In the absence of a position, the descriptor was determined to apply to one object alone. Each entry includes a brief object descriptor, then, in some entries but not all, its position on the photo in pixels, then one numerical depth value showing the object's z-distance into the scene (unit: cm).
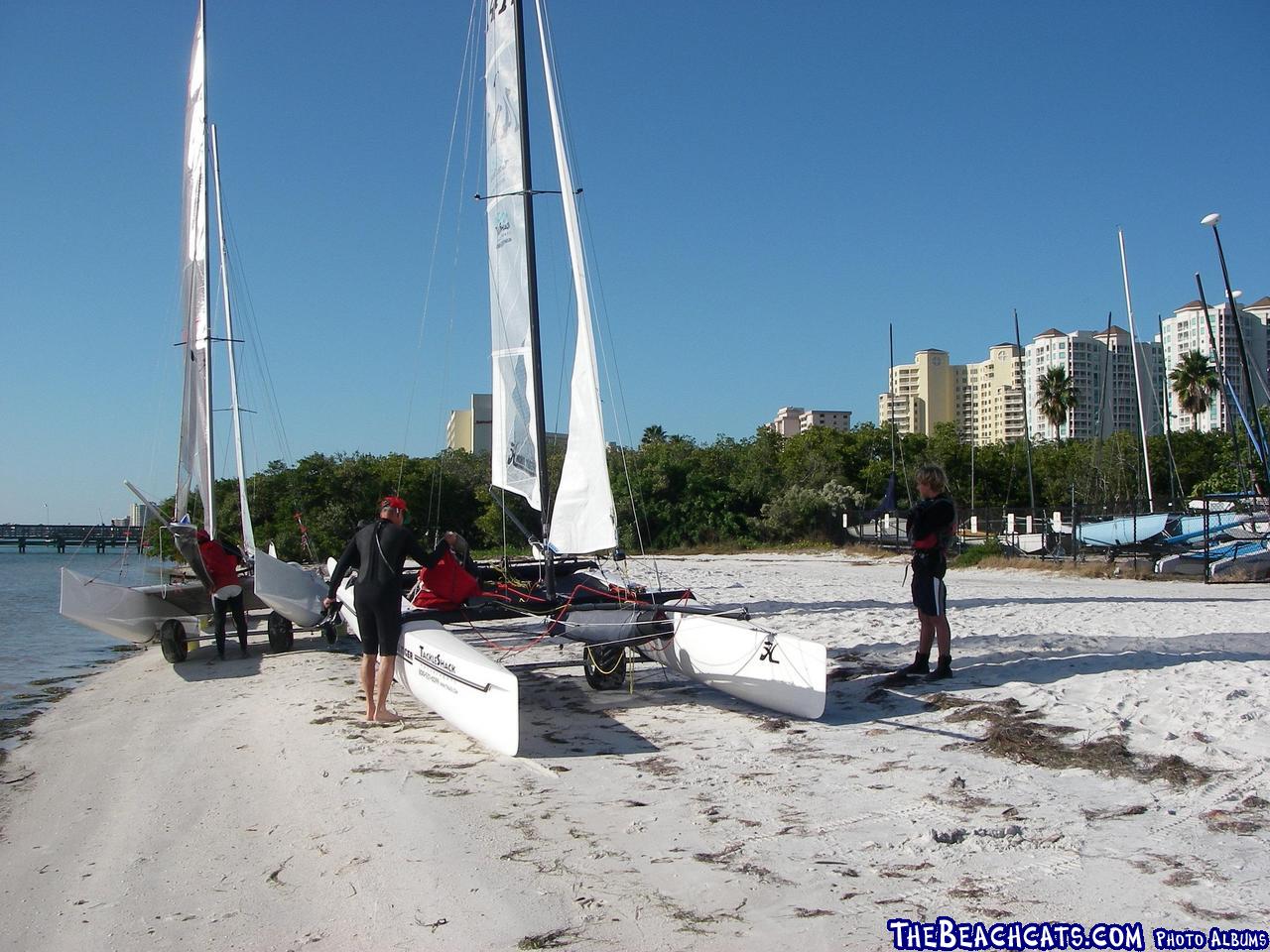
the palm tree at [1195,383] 5019
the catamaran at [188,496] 989
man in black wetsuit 609
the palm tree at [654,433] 6351
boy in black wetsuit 655
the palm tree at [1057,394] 5800
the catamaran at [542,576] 581
